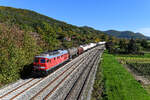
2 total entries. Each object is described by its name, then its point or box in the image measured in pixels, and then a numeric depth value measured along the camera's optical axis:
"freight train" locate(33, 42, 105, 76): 20.55
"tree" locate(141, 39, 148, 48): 82.35
